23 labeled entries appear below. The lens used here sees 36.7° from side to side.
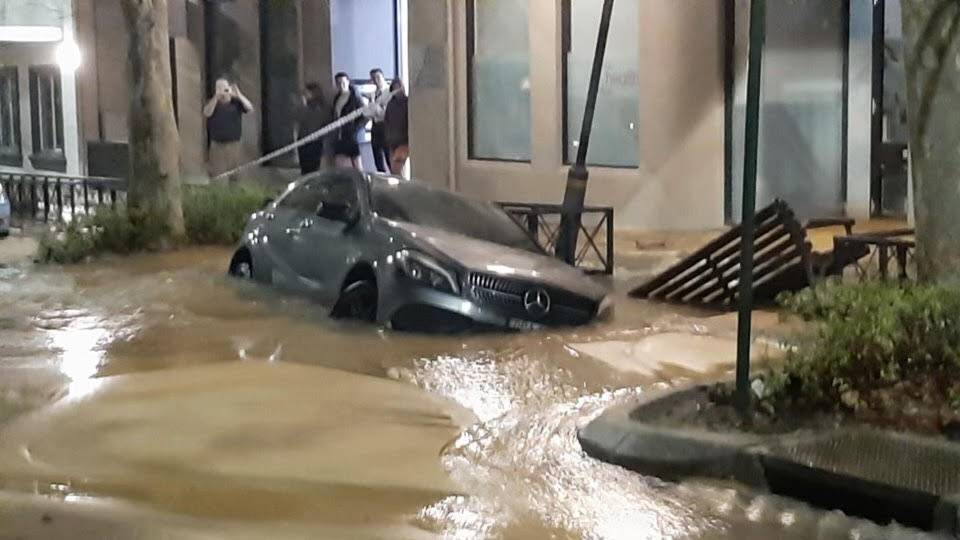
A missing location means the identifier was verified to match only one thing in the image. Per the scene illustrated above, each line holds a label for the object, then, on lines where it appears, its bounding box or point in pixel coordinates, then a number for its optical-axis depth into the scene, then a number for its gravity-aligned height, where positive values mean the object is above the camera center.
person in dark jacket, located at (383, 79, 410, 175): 22.50 -0.13
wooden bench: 12.66 -1.36
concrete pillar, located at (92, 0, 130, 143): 29.44 +1.00
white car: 20.69 -1.38
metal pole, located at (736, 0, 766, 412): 7.83 -0.40
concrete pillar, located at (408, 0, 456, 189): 21.06 +0.40
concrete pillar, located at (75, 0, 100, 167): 29.20 +0.88
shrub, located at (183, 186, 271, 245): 18.16 -1.19
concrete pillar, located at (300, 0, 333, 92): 26.58 +1.32
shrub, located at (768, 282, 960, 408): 7.56 -1.26
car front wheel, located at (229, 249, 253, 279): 14.41 -1.47
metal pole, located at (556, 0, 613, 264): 14.35 -0.71
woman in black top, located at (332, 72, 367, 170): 22.95 -0.17
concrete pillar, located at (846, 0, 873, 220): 18.73 +0.07
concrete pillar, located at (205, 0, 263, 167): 27.23 +1.31
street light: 29.05 +1.31
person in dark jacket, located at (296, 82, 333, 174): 23.66 -0.05
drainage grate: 6.56 -1.64
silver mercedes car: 11.19 -1.17
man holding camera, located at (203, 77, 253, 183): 22.40 -0.04
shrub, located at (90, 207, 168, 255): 17.33 -1.34
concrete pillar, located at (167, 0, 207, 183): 27.53 +0.58
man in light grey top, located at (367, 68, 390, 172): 23.23 -0.19
